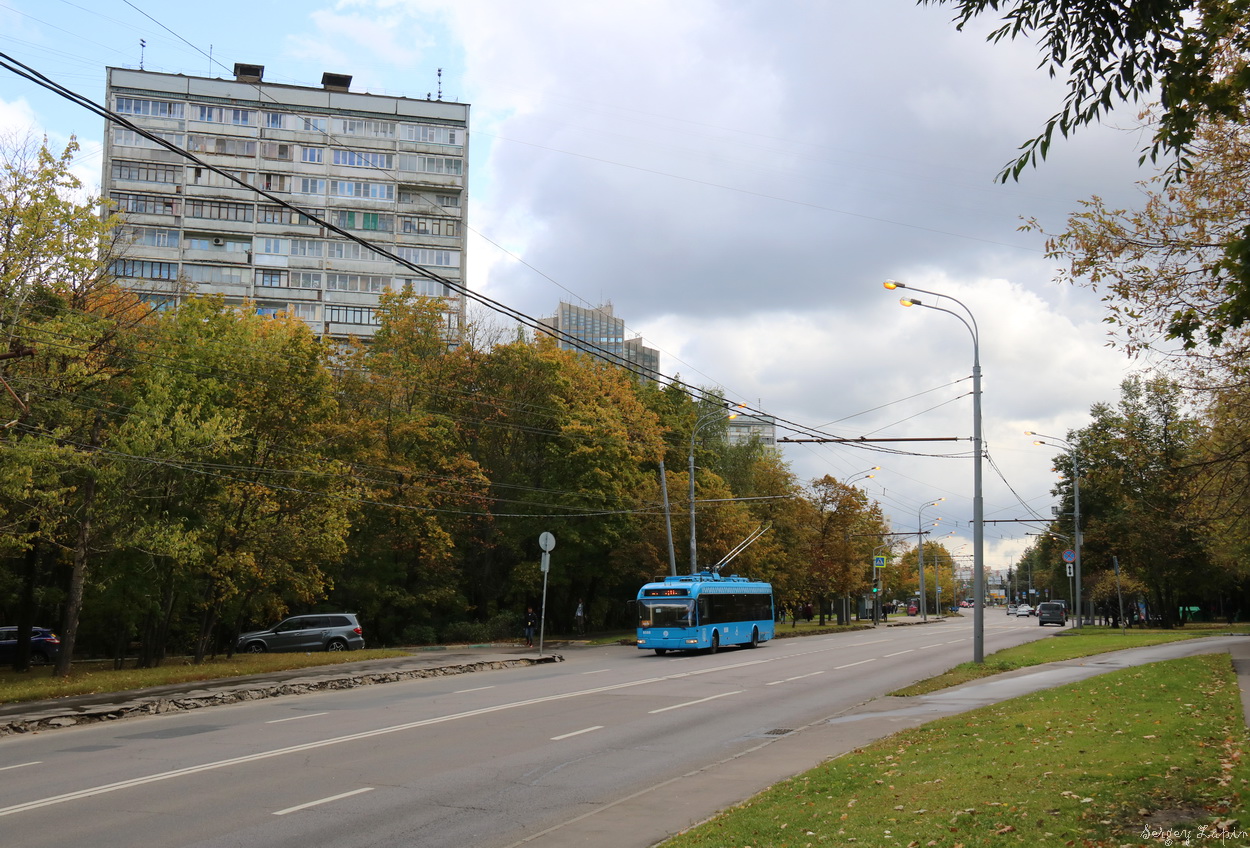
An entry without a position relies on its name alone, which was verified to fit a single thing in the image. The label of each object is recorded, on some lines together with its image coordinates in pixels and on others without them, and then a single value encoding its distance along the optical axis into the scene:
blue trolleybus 34.50
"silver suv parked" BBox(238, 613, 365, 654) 38.09
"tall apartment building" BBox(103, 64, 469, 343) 71.19
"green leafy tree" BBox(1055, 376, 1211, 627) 52.31
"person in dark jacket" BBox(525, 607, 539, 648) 39.81
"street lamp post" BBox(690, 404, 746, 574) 40.60
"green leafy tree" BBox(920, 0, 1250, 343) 7.04
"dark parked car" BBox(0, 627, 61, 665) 36.12
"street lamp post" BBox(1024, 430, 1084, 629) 44.85
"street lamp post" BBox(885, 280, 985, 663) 24.83
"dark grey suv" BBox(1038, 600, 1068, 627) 70.75
